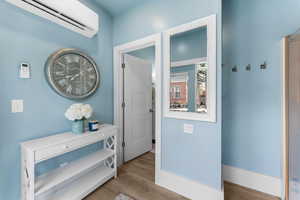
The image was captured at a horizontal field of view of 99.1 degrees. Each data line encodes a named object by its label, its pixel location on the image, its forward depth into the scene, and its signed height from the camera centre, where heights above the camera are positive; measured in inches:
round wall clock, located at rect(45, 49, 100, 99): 60.3 +13.4
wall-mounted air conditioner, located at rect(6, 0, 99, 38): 50.8 +38.0
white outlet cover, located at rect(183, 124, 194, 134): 63.2 -14.9
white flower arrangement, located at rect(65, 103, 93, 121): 59.9 -6.2
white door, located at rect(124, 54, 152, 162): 97.7 -6.1
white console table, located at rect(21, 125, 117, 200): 46.4 -32.6
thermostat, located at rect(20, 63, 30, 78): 52.2 +12.1
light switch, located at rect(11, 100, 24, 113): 50.4 -2.7
